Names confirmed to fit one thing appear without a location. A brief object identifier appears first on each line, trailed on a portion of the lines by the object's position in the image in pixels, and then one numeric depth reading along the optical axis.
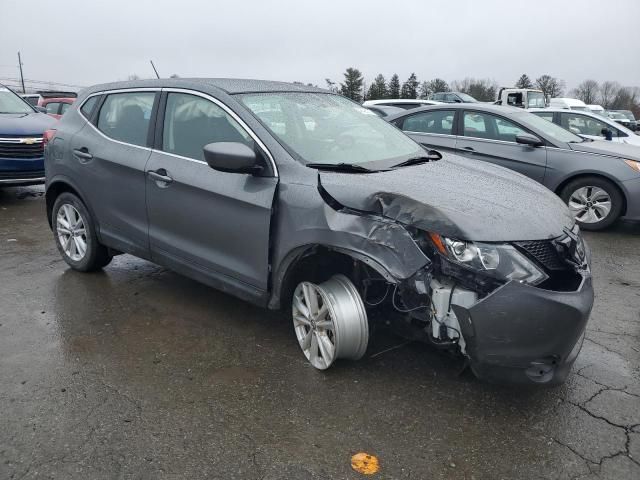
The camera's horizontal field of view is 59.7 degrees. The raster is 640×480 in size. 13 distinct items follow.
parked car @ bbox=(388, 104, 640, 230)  6.62
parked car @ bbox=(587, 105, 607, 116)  26.09
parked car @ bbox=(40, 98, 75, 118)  14.25
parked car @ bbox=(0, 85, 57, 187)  7.87
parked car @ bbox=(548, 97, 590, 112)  24.50
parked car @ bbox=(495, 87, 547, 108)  20.89
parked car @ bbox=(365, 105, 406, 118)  11.71
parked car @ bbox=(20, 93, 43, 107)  19.44
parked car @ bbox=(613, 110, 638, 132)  23.61
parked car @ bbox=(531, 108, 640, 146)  9.54
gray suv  2.61
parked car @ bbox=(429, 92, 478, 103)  26.48
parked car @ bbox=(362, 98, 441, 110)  14.27
